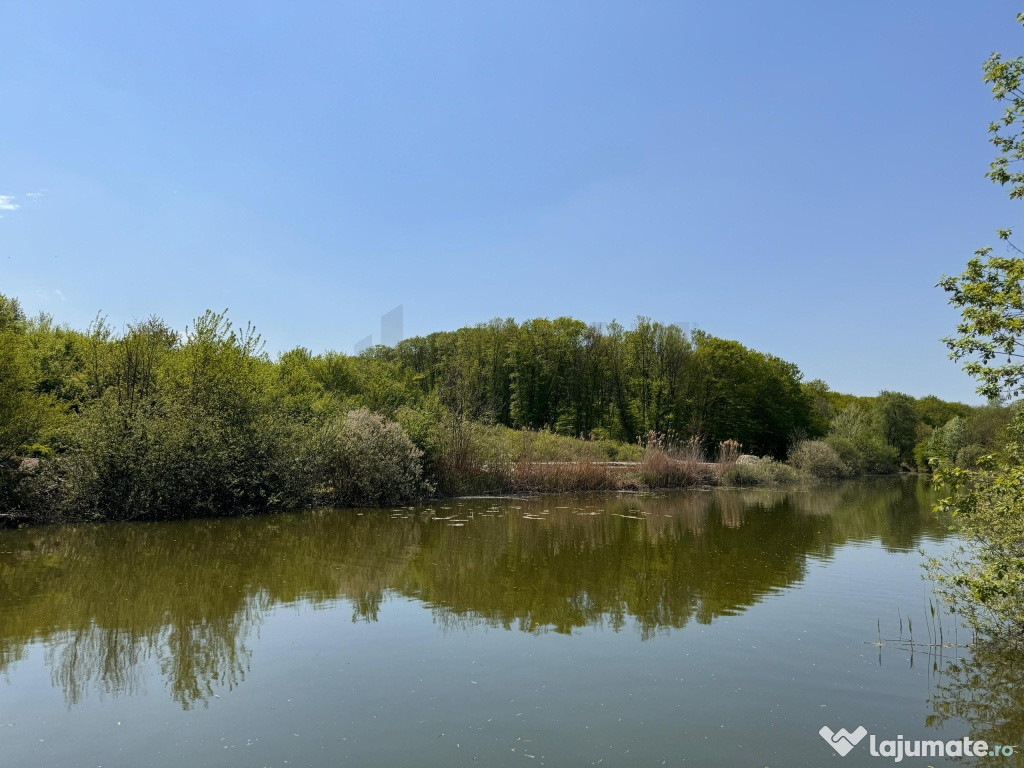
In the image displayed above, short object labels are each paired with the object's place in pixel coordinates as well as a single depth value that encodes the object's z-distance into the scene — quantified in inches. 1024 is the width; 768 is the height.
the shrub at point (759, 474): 1340.6
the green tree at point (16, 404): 627.2
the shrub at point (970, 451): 1528.1
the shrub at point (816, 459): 1625.2
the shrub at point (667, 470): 1176.8
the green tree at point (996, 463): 232.1
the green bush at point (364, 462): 816.3
